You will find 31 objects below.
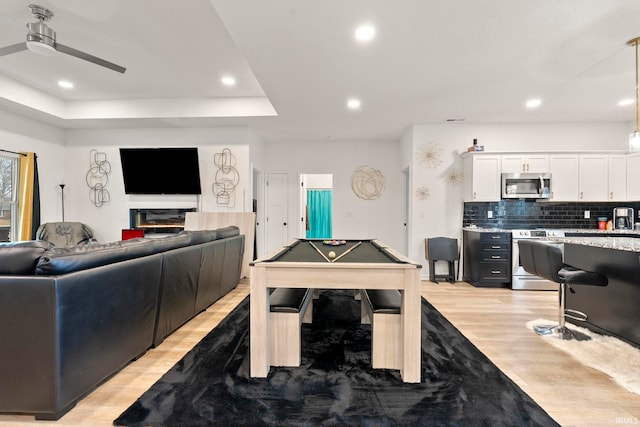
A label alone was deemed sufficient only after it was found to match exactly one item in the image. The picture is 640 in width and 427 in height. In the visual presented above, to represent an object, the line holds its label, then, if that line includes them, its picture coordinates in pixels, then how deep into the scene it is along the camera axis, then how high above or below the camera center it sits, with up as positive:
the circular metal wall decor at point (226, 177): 5.21 +0.64
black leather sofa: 1.47 -0.58
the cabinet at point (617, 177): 4.47 +0.57
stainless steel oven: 4.32 -0.87
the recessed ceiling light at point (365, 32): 2.38 +1.51
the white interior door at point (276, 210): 6.44 +0.07
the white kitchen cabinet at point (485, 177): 4.57 +0.58
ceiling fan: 2.53 +1.50
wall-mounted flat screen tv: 5.14 +0.75
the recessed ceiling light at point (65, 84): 4.11 +1.84
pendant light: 2.39 +0.62
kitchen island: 2.37 -0.65
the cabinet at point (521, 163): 4.55 +0.79
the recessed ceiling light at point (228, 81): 3.95 +1.82
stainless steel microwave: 4.48 +0.44
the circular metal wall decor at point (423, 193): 4.95 +0.35
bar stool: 2.45 -0.51
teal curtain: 7.87 +0.01
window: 4.60 +0.23
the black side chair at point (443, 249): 4.71 -0.57
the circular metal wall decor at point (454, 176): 4.91 +0.63
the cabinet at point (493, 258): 4.36 -0.65
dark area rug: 1.57 -1.09
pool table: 1.91 -0.47
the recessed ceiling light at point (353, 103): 3.95 +1.53
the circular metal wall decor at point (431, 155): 4.93 +0.99
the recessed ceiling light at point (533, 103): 3.90 +1.51
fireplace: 5.33 -0.13
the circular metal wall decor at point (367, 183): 6.29 +0.66
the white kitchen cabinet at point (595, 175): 4.50 +0.60
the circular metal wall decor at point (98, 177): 5.40 +0.66
